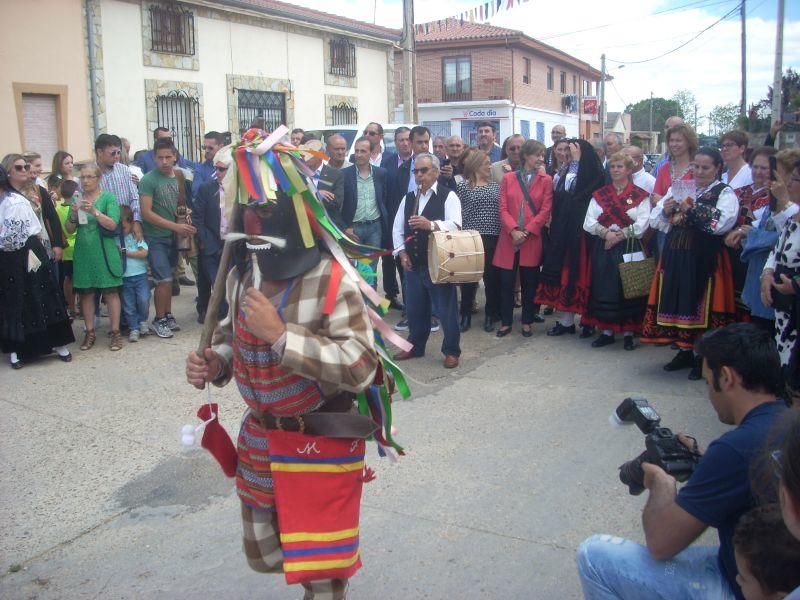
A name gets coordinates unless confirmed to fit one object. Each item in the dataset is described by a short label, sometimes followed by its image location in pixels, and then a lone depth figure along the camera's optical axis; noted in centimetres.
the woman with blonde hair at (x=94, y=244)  714
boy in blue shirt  743
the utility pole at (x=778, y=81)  2117
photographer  222
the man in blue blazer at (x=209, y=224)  766
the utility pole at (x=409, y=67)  1611
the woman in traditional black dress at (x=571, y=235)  737
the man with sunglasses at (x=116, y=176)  748
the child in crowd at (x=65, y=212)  804
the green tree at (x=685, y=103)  7569
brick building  3634
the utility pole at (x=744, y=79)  2990
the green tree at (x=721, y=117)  6009
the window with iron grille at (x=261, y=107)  1969
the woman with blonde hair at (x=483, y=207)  773
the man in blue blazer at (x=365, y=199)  805
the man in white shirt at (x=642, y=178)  700
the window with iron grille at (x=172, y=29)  1727
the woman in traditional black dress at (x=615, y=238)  692
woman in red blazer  752
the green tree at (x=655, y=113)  8238
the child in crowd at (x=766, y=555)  183
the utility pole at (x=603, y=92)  4125
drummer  662
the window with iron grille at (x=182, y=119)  1770
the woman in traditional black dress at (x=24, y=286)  637
